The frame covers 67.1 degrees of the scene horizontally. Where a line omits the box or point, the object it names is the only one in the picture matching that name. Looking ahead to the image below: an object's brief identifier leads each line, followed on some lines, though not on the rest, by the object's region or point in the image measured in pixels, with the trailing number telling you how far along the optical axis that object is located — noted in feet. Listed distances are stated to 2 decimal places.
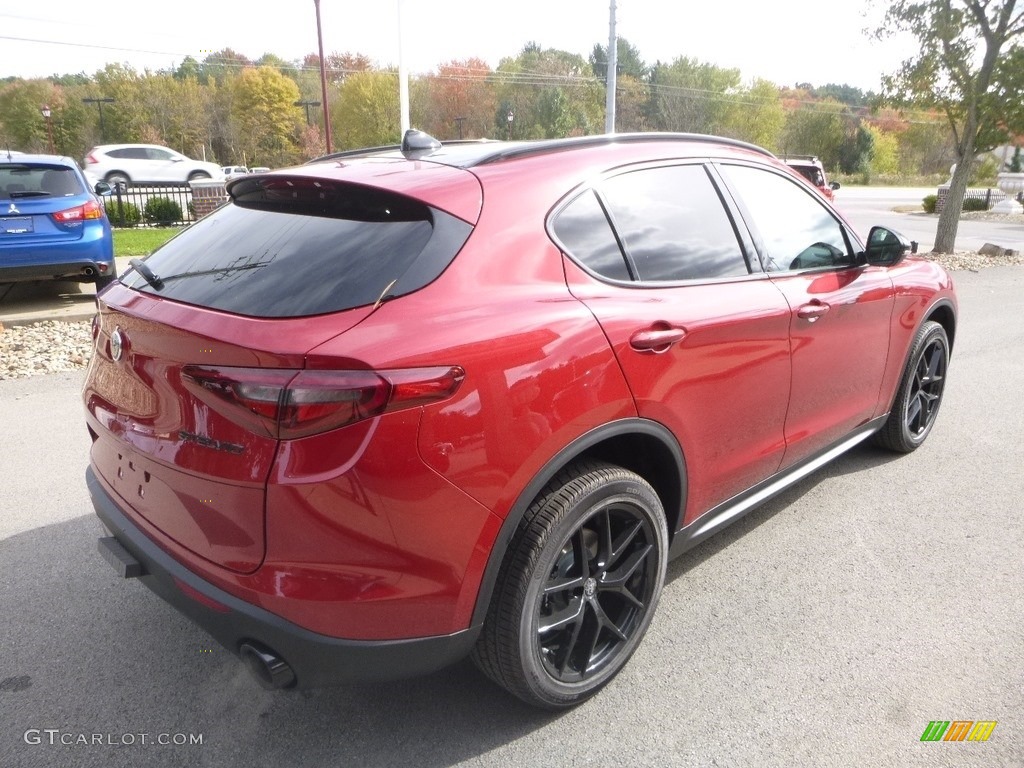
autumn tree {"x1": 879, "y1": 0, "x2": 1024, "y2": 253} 43.50
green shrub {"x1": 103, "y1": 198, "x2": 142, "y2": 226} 57.11
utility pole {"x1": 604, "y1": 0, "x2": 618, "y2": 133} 77.61
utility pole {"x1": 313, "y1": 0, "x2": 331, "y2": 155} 99.81
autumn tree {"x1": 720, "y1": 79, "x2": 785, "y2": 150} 264.93
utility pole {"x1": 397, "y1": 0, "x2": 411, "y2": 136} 51.90
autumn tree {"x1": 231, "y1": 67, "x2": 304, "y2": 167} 238.27
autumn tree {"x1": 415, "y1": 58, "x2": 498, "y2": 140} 254.88
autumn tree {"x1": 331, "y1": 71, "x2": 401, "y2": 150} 233.14
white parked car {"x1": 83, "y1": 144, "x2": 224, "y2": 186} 91.50
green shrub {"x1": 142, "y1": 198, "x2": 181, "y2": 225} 59.06
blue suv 25.31
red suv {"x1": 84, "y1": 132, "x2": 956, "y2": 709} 6.08
